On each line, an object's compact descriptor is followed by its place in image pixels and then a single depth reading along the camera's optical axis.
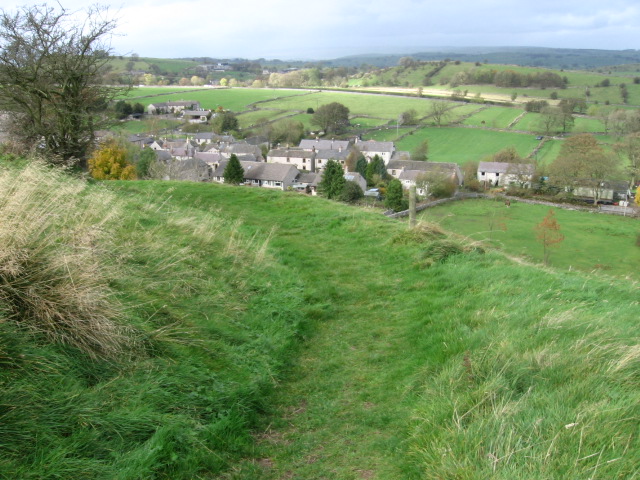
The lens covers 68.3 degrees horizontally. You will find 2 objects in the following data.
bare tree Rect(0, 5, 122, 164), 16.53
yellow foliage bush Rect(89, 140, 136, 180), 33.97
